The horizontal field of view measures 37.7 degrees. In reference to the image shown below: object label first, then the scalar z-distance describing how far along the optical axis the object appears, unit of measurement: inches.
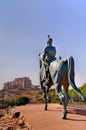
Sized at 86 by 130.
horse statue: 155.1
